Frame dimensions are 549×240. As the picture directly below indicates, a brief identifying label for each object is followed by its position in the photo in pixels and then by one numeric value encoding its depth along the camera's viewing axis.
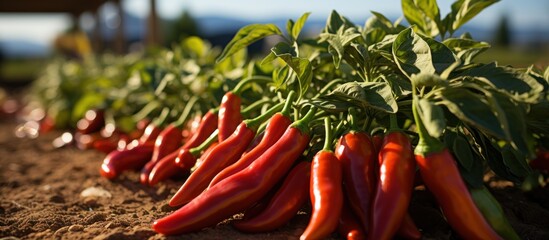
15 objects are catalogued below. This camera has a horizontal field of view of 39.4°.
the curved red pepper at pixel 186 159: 0.71
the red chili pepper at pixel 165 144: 0.78
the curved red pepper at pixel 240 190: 0.55
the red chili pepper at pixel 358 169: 0.55
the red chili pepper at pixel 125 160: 0.81
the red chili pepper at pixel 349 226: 0.53
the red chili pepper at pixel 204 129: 0.72
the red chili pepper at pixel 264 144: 0.59
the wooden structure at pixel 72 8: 8.35
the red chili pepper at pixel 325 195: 0.52
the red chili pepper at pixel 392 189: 0.52
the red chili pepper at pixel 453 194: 0.53
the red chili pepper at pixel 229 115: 0.68
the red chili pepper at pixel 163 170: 0.73
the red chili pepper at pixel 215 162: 0.61
